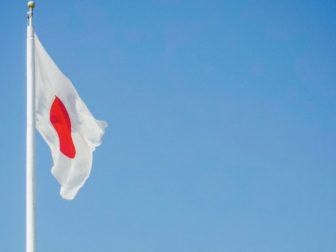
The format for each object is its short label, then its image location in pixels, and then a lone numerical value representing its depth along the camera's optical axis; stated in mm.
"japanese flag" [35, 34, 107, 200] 13438
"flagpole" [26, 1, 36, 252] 11891
